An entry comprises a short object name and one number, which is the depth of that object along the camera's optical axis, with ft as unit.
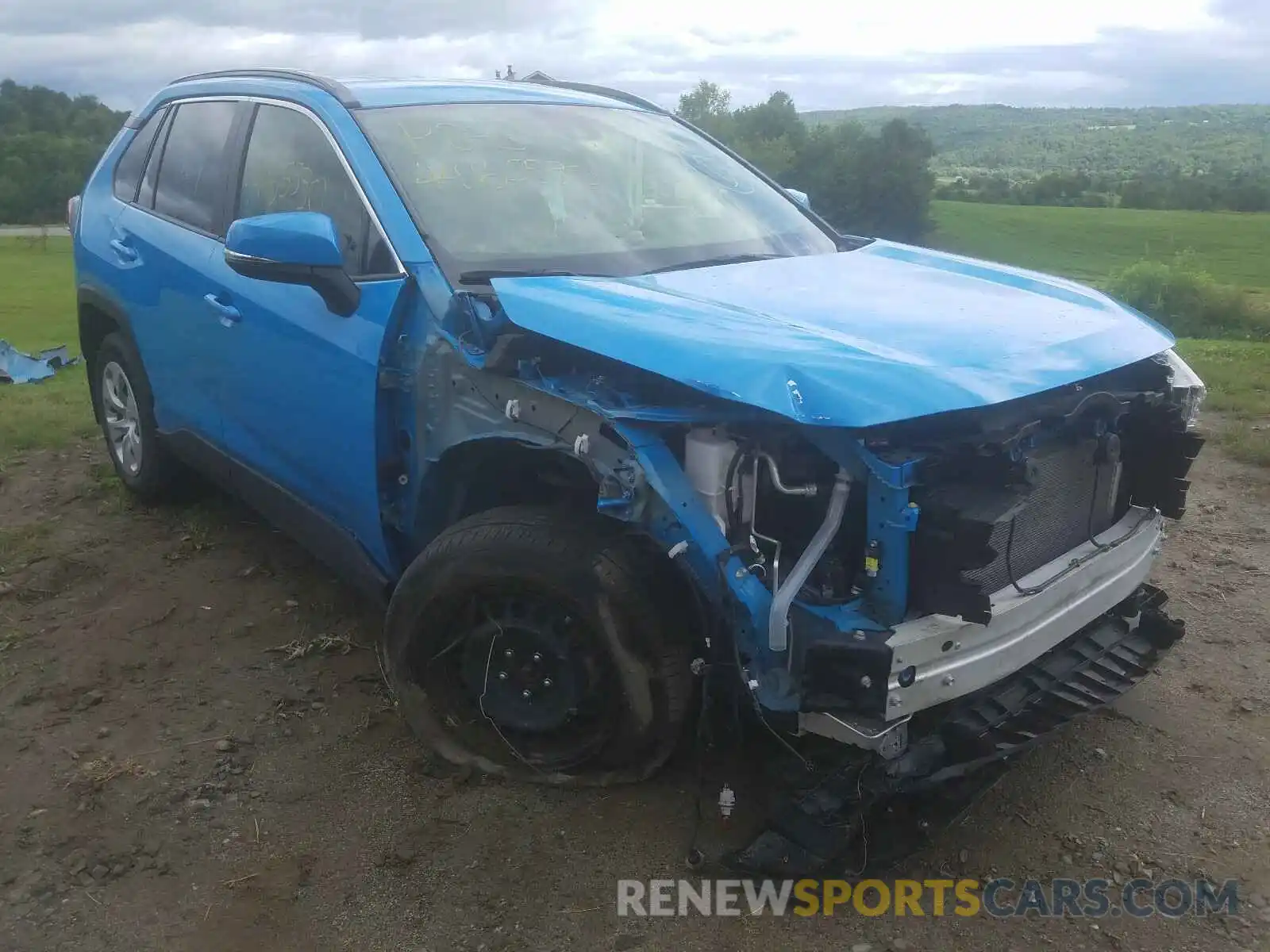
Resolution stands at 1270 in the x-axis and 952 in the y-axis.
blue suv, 7.68
